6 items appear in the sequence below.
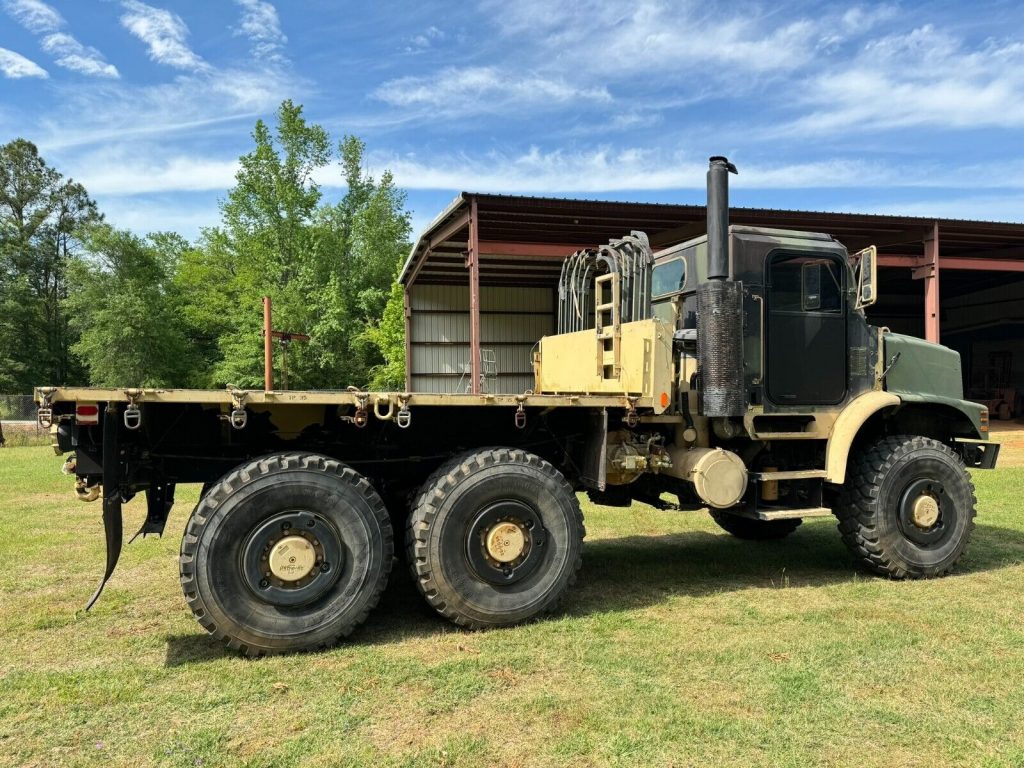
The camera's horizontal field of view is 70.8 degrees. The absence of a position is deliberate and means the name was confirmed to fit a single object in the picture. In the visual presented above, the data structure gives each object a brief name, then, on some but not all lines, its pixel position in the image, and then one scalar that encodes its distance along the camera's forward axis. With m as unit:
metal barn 16.02
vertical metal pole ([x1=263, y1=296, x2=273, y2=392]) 4.89
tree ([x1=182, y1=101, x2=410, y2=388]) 36.66
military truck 4.25
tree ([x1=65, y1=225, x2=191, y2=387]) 41.06
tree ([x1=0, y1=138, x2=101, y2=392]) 44.81
